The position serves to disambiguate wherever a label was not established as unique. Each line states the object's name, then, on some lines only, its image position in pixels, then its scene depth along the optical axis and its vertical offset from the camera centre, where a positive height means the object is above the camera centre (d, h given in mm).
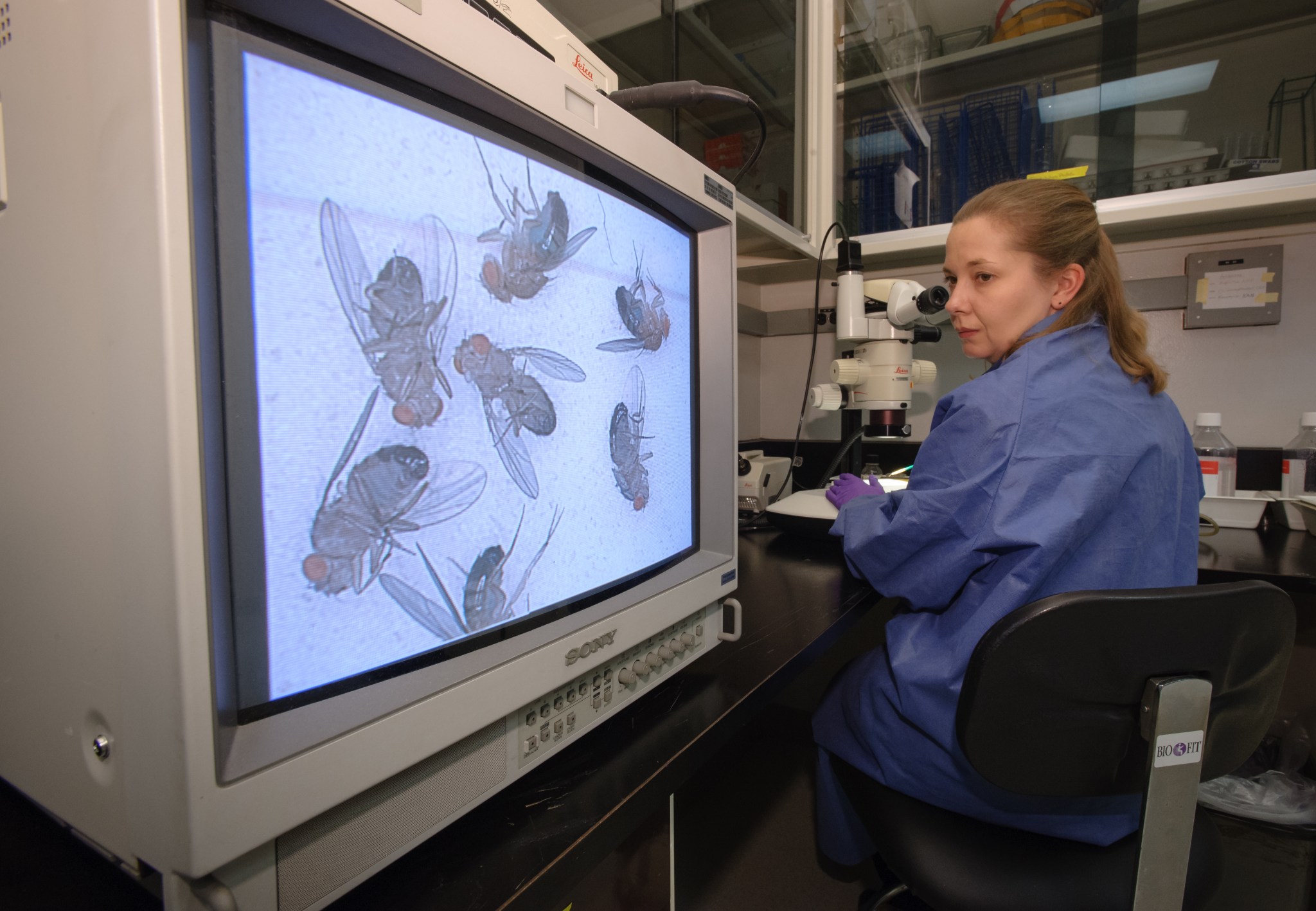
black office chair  624 -332
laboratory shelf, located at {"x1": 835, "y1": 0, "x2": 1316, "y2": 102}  1637 +1037
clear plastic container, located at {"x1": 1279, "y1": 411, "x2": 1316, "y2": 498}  1417 -133
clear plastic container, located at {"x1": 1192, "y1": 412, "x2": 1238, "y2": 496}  1447 -124
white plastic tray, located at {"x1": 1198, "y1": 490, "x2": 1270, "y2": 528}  1383 -225
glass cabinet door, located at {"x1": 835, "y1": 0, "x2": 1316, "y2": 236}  1511 +861
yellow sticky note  1576 +620
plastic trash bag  1367 -865
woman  796 -121
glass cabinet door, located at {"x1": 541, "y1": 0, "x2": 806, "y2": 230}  1454 +907
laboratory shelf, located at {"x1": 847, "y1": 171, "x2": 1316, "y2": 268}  1349 +465
